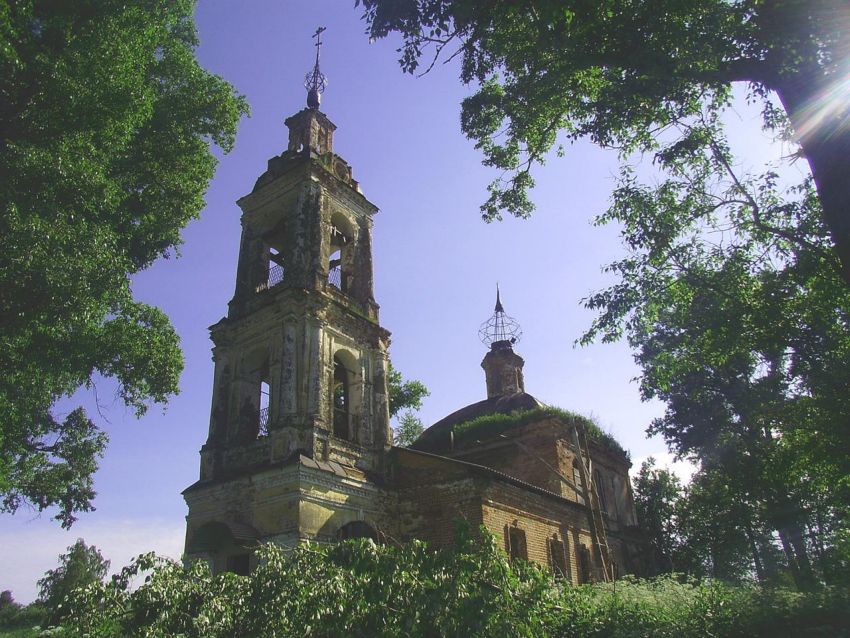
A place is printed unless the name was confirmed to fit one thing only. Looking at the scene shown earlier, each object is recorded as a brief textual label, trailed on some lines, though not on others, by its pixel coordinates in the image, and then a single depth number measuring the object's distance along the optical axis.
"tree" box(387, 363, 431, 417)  21.38
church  12.09
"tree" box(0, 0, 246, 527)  8.70
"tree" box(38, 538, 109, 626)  38.28
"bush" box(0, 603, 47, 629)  32.97
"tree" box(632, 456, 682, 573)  28.30
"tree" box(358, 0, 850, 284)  6.53
